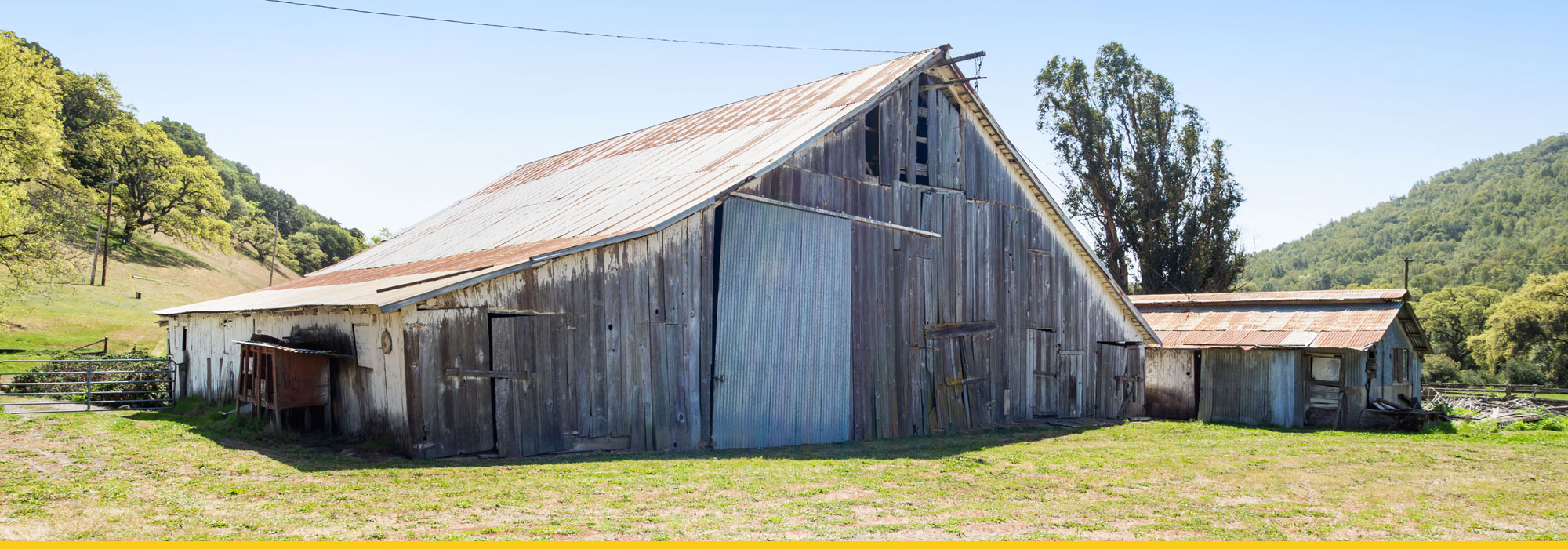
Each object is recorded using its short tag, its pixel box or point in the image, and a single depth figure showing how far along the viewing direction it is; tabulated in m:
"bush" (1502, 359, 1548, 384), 56.97
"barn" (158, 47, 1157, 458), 13.82
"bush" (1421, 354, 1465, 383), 59.31
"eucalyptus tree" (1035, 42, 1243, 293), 40.81
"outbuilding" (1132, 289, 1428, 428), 23.75
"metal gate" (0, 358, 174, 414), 20.36
